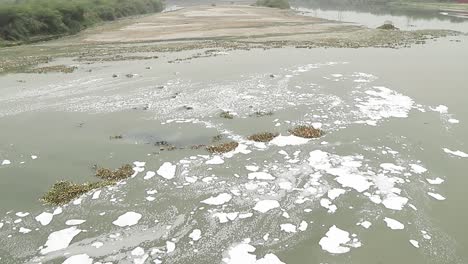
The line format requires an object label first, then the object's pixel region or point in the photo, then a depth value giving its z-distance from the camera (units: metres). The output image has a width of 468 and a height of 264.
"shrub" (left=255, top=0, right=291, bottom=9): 112.12
